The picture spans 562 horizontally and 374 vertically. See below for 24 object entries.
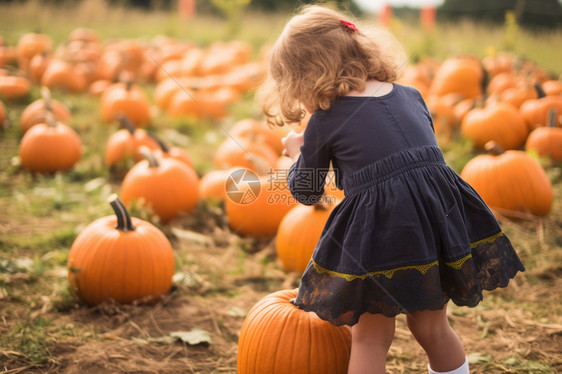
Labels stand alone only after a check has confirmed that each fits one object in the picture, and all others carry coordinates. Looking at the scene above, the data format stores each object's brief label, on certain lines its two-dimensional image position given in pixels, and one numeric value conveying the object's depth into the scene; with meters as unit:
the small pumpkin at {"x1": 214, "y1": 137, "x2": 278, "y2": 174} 4.70
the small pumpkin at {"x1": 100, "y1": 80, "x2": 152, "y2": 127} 6.59
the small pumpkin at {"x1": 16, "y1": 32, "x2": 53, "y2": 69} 9.43
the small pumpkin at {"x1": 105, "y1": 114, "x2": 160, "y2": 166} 5.11
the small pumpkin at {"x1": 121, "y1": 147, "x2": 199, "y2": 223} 4.06
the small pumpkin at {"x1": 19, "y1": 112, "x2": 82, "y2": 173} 5.05
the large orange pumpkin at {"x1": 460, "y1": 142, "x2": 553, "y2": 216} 3.97
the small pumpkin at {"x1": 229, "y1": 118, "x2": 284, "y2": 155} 5.39
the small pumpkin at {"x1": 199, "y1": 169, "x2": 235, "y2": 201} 4.44
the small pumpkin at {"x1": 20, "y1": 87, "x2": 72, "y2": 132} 5.84
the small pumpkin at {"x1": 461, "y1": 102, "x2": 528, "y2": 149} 5.19
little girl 1.92
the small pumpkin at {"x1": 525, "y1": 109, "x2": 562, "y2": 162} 4.76
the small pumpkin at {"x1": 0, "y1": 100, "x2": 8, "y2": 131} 6.16
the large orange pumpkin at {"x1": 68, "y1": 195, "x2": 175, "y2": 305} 2.91
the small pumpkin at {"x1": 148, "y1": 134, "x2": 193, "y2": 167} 4.60
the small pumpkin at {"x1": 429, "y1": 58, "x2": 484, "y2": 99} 7.14
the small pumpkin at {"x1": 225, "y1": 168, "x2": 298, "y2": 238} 4.01
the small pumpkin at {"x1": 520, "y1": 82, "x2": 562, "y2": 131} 5.20
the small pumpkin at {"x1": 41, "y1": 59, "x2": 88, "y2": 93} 8.06
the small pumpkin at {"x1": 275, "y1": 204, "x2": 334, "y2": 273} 3.31
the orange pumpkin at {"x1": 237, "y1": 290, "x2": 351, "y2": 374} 2.15
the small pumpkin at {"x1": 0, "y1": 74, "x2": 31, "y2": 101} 7.23
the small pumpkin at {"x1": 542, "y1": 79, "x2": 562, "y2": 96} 5.70
